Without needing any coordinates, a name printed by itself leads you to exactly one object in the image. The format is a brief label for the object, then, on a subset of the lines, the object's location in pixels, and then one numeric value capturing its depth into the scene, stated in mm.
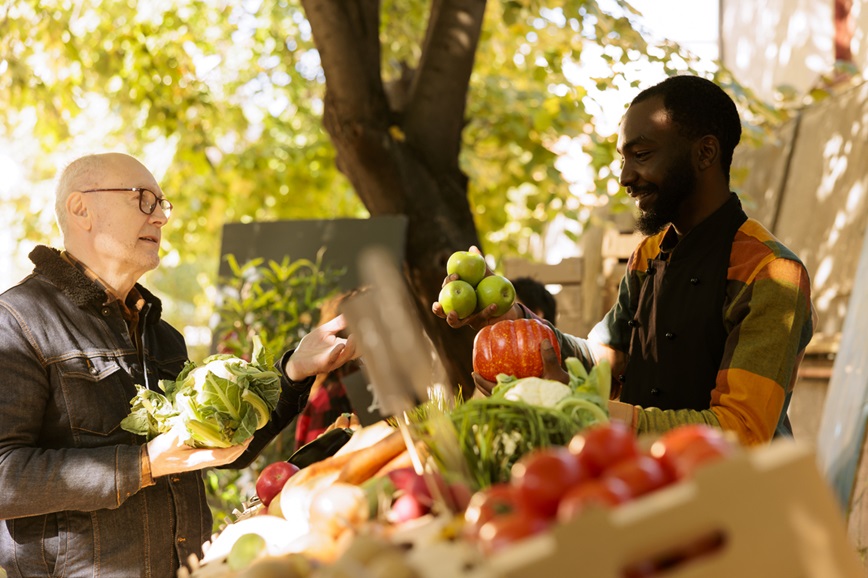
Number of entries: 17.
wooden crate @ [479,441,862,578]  1256
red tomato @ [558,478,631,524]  1325
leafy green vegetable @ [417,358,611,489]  1814
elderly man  2744
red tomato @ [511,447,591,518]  1405
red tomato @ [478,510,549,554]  1357
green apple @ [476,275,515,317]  3086
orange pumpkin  2697
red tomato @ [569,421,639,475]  1453
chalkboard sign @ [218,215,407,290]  5988
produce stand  1261
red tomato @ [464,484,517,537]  1461
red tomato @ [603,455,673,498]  1389
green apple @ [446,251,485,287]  3162
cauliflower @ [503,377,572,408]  1965
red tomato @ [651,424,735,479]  1401
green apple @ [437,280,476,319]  3061
